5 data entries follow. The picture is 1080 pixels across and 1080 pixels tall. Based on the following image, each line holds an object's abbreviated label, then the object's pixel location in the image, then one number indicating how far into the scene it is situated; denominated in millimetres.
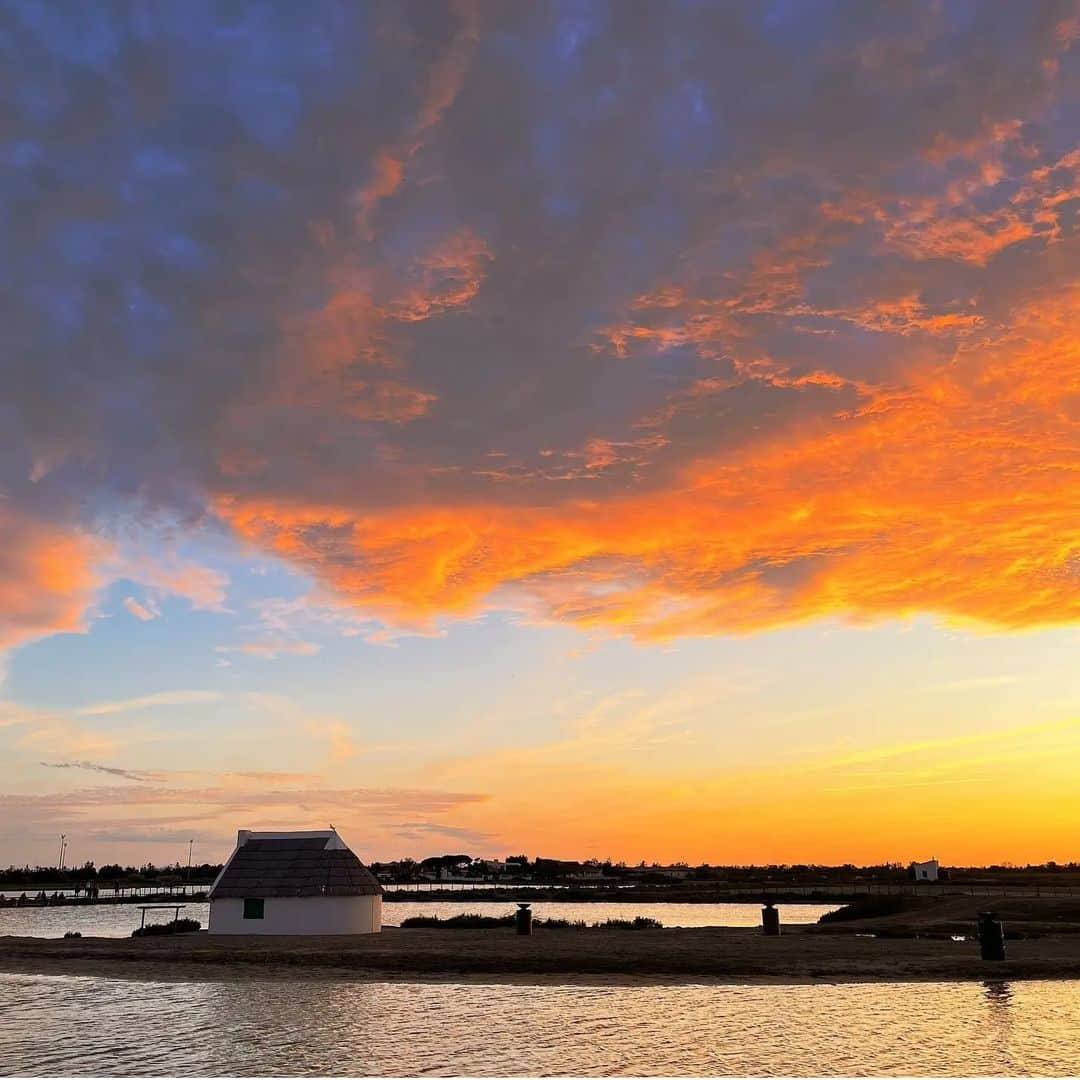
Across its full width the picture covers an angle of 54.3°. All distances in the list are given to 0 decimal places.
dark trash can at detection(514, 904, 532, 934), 45062
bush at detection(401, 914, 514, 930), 53453
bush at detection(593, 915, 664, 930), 52406
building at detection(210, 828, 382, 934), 48031
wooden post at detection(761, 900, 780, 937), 41709
